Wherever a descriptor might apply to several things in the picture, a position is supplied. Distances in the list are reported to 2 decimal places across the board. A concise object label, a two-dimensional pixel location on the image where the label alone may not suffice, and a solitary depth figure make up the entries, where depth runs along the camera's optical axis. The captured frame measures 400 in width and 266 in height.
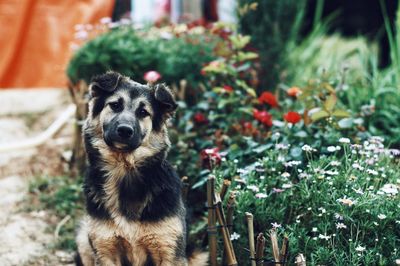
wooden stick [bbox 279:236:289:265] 3.18
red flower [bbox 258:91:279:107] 4.79
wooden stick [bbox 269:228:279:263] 3.19
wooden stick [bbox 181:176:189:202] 4.03
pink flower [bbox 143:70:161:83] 4.98
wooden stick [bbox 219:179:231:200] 3.79
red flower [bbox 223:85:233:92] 5.01
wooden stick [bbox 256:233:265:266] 3.33
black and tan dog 3.50
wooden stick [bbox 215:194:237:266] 3.55
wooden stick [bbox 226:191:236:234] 3.60
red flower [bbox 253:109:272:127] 4.62
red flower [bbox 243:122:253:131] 4.79
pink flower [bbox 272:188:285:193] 3.73
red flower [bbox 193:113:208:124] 5.05
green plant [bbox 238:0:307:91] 6.21
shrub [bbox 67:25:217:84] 5.64
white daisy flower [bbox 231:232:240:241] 3.75
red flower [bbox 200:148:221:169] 4.16
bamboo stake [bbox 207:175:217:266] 3.59
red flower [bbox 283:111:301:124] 4.25
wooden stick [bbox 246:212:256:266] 3.43
